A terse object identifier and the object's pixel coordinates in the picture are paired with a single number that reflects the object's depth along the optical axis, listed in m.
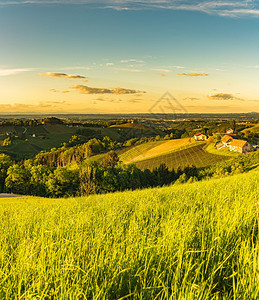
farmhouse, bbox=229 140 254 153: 101.69
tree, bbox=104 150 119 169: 95.79
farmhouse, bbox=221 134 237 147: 108.71
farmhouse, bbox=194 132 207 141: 124.73
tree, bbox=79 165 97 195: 71.80
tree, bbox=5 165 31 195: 73.94
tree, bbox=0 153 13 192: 81.31
